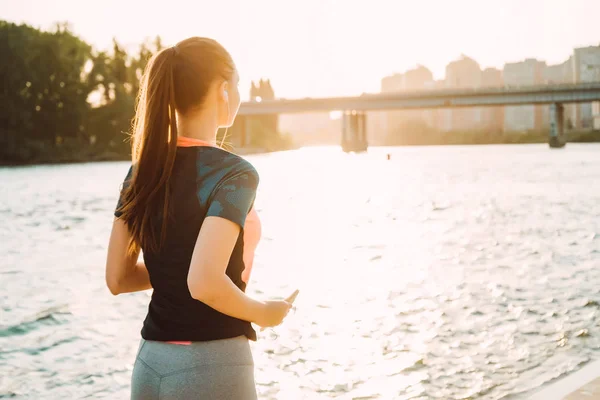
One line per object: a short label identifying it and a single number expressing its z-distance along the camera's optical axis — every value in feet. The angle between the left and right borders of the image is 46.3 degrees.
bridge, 320.09
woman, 6.84
